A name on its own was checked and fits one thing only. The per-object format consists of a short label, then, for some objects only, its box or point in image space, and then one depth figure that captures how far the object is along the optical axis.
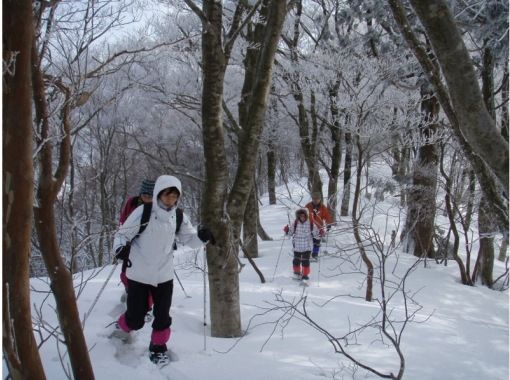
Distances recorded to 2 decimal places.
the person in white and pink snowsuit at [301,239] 6.70
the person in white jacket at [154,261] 3.04
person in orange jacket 7.17
